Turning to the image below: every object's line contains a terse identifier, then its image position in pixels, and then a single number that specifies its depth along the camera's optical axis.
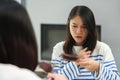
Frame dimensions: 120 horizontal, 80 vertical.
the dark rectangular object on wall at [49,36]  3.32
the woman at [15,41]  0.82
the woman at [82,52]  1.67
